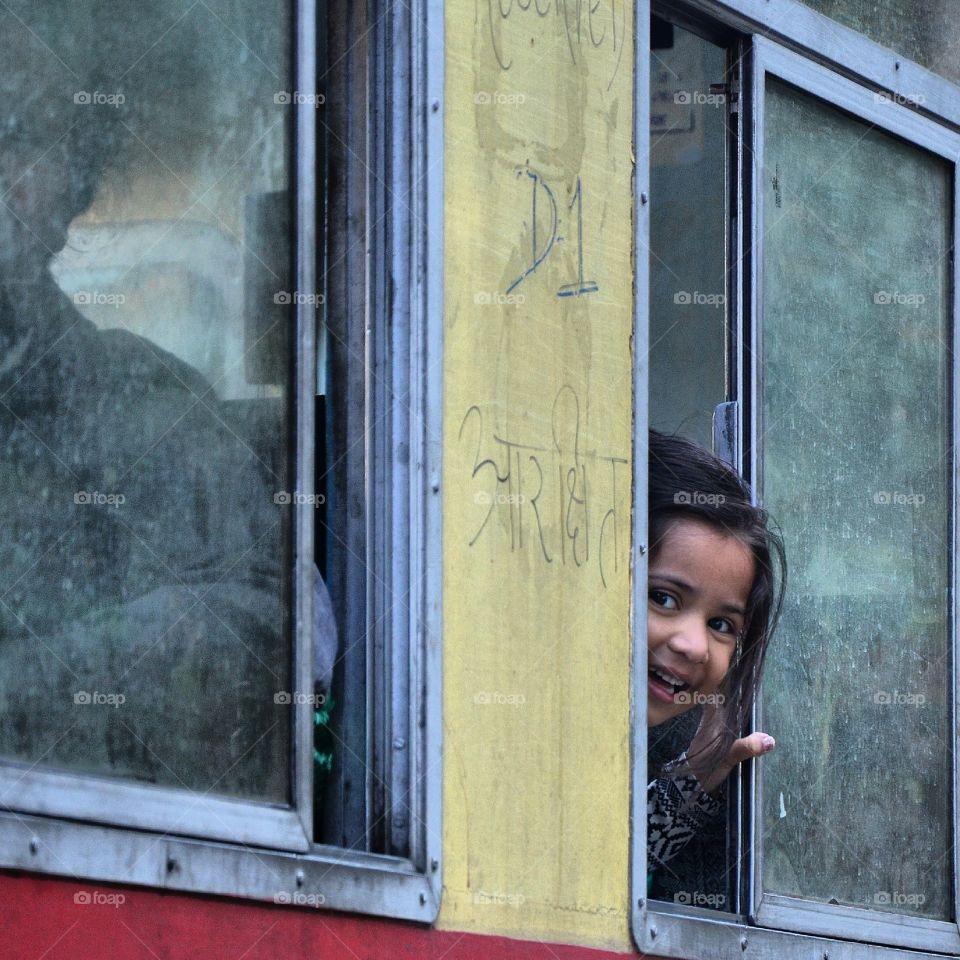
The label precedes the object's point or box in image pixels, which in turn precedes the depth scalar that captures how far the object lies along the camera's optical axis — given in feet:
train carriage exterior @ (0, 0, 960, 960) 23.59
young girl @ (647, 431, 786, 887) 33.94
